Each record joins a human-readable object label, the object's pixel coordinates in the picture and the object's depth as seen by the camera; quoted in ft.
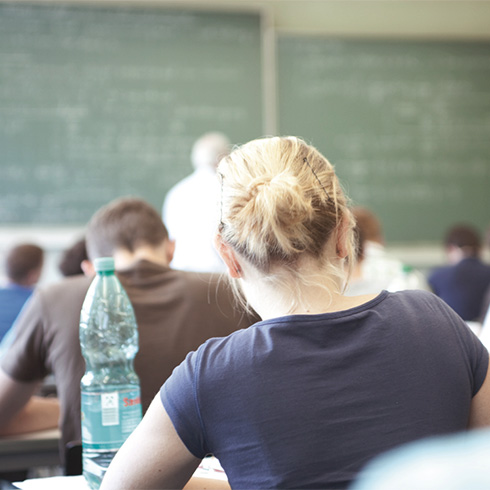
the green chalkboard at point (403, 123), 18.62
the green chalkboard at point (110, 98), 16.40
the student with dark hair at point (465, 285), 15.15
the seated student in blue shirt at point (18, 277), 10.60
